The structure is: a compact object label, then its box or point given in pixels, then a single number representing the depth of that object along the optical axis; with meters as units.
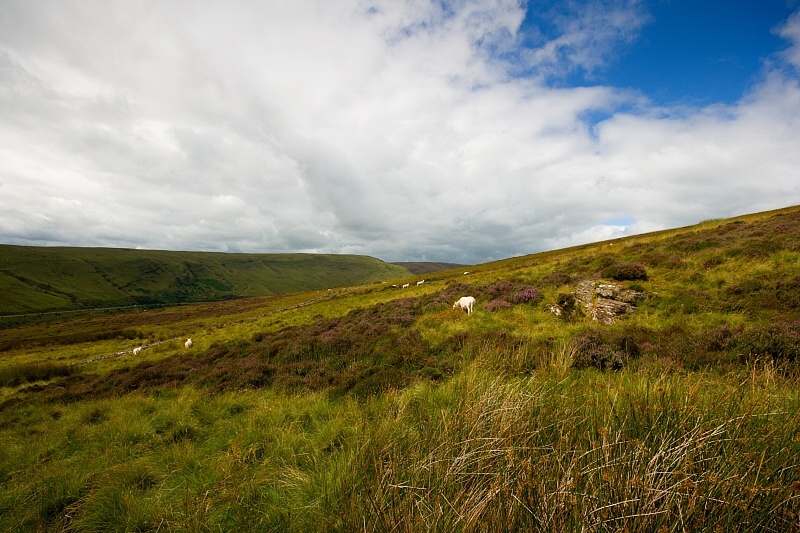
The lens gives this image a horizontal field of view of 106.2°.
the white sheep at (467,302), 15.66
